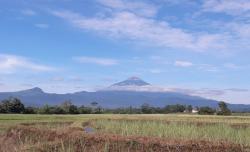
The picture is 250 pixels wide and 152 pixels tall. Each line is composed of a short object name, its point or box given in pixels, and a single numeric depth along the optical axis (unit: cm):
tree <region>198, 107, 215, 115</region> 8224
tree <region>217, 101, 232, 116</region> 7798
